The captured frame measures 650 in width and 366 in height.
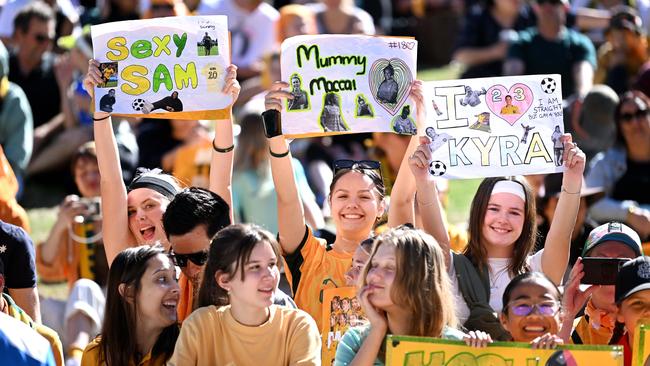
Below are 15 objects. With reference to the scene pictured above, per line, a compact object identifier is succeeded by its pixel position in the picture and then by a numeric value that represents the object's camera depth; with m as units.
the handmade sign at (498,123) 12.56
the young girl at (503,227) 12.05
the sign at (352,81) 12.79
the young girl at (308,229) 12.32
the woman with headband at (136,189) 12.50
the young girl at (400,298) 10.27
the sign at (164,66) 12.64
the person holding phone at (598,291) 11.64
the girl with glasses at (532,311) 10.44
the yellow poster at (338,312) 11.86
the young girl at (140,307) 11.24
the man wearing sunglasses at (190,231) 11.95
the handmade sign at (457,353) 9.93
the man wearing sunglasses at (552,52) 23.16
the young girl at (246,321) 10.57
